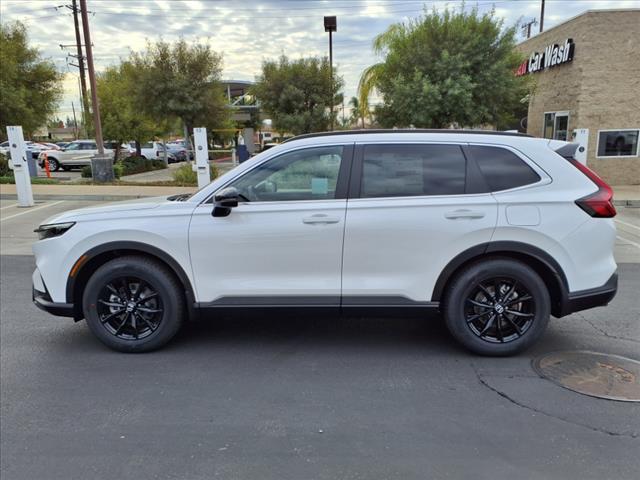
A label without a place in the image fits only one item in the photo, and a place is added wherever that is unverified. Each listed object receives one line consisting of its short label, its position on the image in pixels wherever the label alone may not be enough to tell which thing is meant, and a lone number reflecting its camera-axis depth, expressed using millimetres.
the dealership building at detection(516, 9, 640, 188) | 14203
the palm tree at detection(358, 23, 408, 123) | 15836
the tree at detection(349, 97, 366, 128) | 24188
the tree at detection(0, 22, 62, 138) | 17391
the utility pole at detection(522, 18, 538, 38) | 34800
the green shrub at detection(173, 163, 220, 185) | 17062
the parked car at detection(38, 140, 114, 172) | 26141
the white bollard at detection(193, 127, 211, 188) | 13344
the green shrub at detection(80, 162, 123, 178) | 20547
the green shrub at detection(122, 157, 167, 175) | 23516
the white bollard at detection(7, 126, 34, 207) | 12242
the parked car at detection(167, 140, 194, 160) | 31766
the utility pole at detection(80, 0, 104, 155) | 16641
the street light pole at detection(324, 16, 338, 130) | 18297
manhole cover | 3428
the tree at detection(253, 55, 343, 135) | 18109
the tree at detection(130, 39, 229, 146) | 18469
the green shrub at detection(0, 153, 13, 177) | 19859
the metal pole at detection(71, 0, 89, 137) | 24331
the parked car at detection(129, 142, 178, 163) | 29594
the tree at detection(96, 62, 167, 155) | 22828
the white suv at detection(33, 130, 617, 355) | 3777
